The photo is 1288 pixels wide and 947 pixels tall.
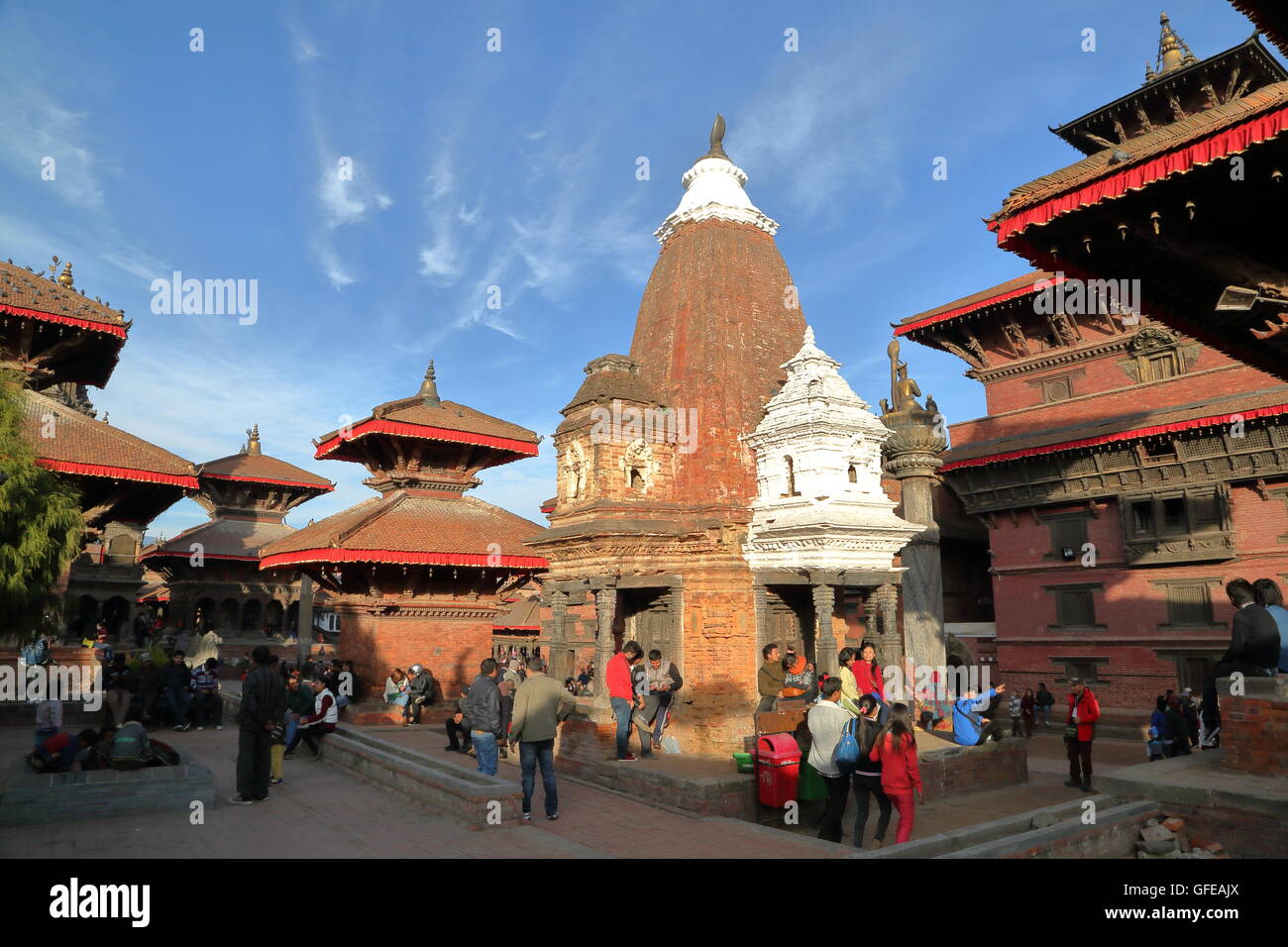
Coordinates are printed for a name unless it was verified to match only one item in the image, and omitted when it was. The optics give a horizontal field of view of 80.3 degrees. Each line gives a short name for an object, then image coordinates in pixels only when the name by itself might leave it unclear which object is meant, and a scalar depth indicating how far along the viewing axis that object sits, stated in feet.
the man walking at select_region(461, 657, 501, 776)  28.58
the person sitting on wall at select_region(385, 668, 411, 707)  57.06
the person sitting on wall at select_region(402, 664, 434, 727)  56.49
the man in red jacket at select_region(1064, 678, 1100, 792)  34.78
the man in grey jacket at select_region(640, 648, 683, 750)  40.45
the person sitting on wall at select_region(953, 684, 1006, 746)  34.71
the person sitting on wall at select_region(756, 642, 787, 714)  35.24
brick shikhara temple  46.11
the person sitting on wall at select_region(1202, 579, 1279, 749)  25.18
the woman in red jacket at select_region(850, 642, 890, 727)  34.58
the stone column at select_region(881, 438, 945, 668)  43.78
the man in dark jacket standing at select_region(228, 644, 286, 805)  28.43
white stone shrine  44.91
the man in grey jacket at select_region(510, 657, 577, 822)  25.67
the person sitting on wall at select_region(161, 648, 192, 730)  49.83
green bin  29.09
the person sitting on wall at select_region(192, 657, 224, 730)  51.98
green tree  30.04
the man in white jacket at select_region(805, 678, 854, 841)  24.77
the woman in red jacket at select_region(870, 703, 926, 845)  22.72
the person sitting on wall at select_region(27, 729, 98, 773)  28.25
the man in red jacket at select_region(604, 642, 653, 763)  36.06
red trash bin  28.71
